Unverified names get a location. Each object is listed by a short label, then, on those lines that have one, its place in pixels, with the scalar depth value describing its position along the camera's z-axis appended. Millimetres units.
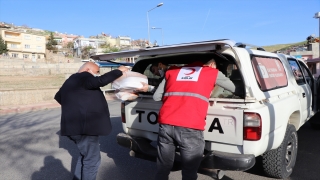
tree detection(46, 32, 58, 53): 75800
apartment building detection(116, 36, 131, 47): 117312
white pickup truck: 2854
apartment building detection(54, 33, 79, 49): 112888
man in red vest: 2658
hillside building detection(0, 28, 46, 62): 70050
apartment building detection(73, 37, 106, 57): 87812
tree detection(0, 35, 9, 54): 58188
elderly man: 3023
